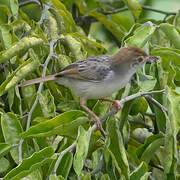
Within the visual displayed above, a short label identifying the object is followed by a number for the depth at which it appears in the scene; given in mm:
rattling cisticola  6195
